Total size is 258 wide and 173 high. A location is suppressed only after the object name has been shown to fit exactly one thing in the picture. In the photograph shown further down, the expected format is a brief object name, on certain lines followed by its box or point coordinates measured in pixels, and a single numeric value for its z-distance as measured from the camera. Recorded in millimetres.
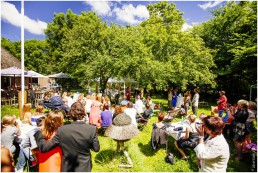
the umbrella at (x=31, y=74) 17006
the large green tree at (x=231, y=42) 16281
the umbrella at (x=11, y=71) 13427
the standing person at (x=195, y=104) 11896
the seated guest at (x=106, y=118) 7627
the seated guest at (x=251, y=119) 6275
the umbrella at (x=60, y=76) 21000
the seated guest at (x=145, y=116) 8968
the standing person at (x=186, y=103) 12281
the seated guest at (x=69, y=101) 10656
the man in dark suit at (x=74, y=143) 3066
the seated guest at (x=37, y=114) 6215
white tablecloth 6289
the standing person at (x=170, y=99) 15218
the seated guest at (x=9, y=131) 4590
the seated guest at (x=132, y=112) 7617
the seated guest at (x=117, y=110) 7211
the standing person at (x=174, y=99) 14562
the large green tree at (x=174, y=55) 13600
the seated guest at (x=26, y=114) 5578
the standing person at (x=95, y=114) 7957
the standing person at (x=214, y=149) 3029
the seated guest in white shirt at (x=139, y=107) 10469
